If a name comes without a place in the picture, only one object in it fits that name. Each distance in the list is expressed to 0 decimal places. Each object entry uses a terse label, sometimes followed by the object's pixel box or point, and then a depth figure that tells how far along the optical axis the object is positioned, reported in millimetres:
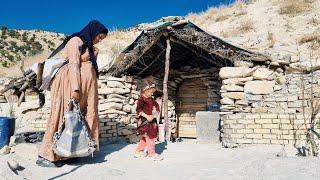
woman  3229
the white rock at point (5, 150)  3582
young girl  3768
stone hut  4328
